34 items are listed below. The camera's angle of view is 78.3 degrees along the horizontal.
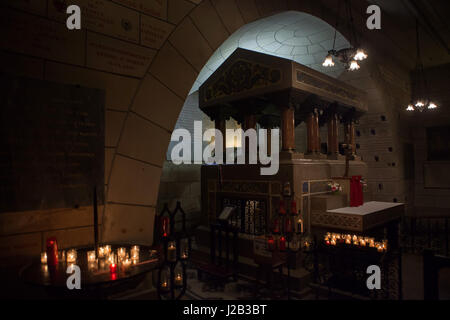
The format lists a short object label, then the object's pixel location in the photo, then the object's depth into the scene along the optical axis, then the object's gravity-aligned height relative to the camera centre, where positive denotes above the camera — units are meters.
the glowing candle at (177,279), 4.40 -1.72
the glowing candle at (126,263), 2.78 -0.92
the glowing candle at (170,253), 3.78 -1.15
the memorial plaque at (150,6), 3.84 +2.38
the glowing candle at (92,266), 2.74 -0.95
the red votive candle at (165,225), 3.86 -0.77
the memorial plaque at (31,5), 3.03 +1.89
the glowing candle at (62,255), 2.96 -0.91
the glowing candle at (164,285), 4.04 -1.67
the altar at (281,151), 6.21 +0.62
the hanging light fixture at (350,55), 6.66 +2.87
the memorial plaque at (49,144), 3.01 +0.33
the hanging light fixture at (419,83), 11.71 +3.84
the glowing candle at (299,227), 5.09 -1.07
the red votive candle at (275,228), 4.86 -1.01
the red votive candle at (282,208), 5.24 -0.72
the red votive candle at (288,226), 5.05 -1.05
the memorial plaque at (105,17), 3.33 +2.01
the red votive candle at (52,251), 2.68 -0.77
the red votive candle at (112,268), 2.65 -0.93
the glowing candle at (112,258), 2.77 -0.89
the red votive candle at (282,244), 4.72 -1.26
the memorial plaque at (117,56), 3.56 +1.58
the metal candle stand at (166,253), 3.49 -1.04
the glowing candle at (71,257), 2.91 -0.89
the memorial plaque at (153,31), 3.98 +2.07
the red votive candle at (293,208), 5.21 -0.71
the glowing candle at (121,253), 3.02 -0.90
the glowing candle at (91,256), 2.93 -0.89
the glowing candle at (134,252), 2.96 -0.88
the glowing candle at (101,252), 3.09 -0.90
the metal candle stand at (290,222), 5.21 -1.07
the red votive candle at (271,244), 4.67 -1.24
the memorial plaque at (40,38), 3.03 +1.57
